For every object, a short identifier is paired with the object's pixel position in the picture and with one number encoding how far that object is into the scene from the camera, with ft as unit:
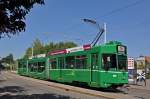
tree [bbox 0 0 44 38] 12.36
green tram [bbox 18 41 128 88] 30.96
